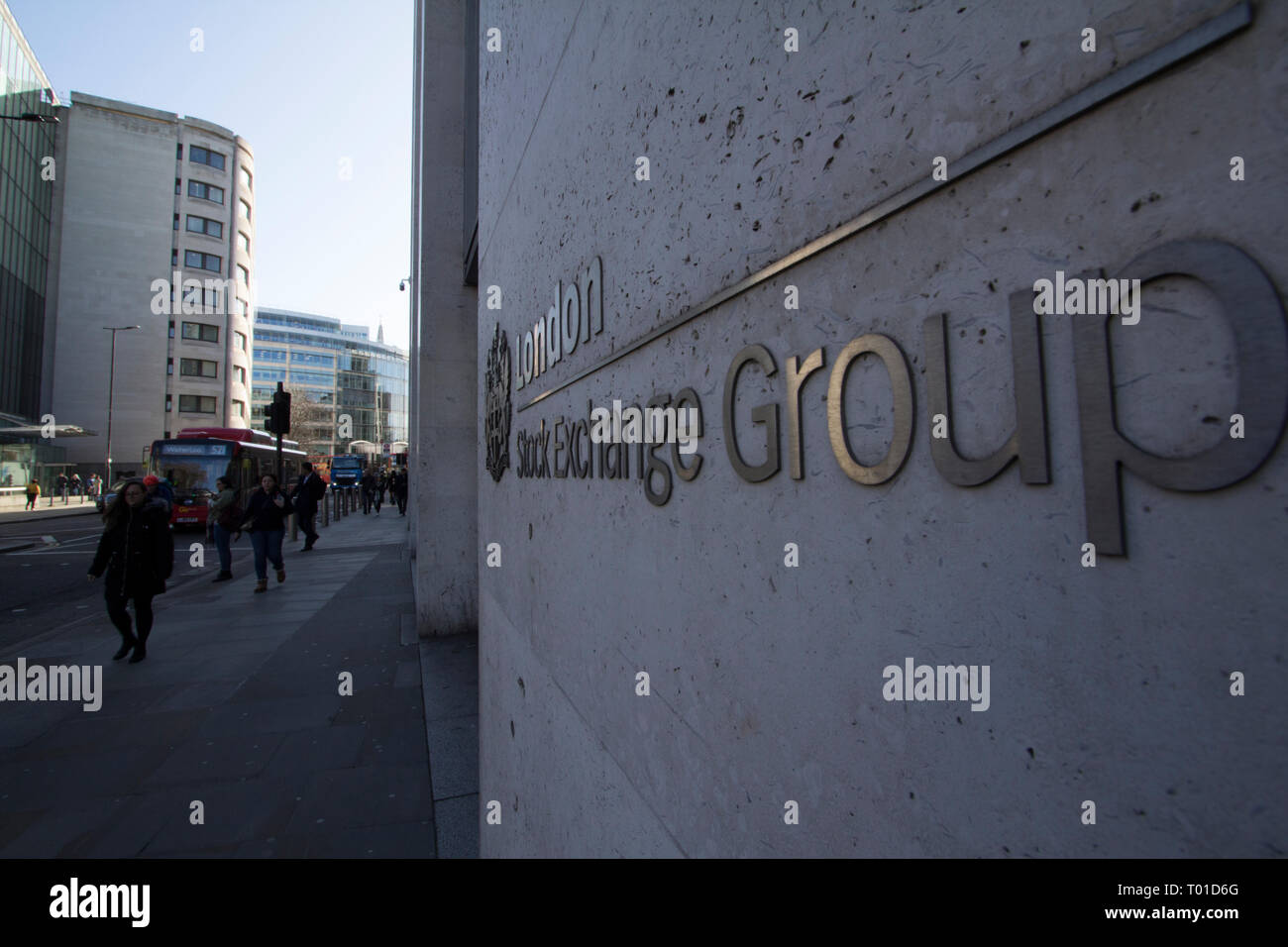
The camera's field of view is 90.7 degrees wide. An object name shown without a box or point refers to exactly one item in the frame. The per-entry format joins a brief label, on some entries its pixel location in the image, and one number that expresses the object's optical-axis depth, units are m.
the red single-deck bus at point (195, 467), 19.41
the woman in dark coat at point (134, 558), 6.41
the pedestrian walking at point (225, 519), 10.99
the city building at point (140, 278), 47.38
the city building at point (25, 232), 39.81
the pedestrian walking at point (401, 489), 28.80
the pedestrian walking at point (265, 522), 10.18
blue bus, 43.69
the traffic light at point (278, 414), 13.38
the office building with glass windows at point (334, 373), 85.25
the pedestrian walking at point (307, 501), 15.73
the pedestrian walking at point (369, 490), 29.73
